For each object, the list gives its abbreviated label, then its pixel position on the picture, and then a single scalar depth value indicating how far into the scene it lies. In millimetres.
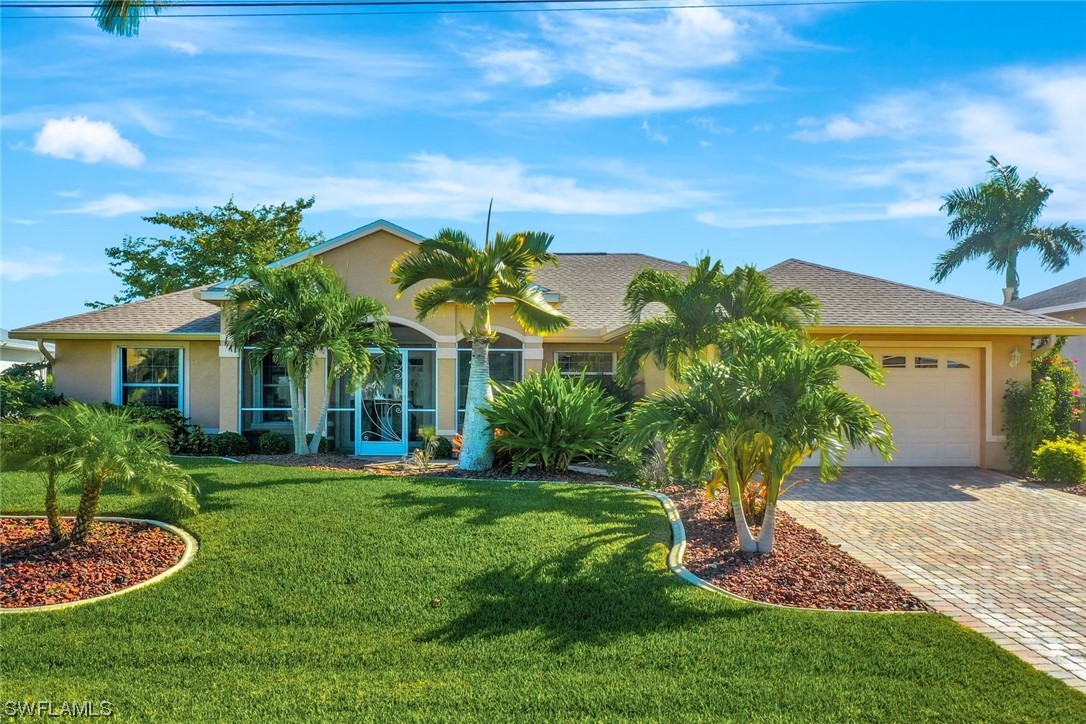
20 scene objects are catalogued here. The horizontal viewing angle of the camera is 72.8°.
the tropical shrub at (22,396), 16641
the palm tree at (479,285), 12766
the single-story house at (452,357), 15750
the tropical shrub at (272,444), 15875
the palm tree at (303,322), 14234
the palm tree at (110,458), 7543
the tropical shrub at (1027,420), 15180
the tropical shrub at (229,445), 15711
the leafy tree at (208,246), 30922
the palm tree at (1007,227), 35281
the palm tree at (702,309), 11969
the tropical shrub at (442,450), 15695
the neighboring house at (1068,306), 21703
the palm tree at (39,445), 7562
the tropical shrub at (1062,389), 15656
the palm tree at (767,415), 7469
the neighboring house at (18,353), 25922
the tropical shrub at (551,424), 12930
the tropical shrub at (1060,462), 14102
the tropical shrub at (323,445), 16625
